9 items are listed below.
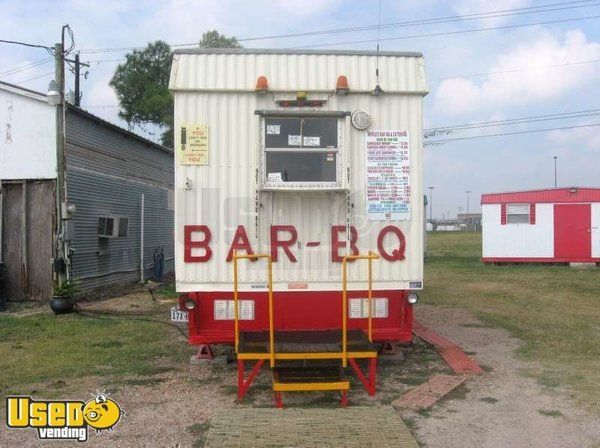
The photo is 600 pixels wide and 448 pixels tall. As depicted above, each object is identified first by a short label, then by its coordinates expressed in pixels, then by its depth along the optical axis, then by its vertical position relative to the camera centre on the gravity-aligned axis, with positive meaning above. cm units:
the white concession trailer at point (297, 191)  605 +30
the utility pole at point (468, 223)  8882 -40
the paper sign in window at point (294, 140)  600 +81
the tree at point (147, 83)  3294 +779
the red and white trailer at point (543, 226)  2133 -20
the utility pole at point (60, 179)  1125 +81
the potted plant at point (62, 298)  1079 -138
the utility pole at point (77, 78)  2513 +633
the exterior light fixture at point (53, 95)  1149 +242
